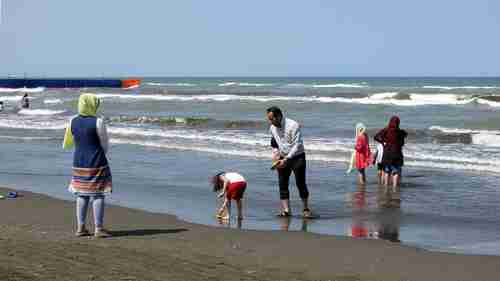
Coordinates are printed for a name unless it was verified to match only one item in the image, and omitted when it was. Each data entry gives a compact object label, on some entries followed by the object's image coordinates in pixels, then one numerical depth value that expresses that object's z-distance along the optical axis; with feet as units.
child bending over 32.94
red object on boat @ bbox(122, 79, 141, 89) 344.28
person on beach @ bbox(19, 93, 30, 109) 152.61
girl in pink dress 47.24
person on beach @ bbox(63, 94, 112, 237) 27.09
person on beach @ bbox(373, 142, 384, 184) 45.88
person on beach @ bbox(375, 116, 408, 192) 44.65
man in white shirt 33.09
